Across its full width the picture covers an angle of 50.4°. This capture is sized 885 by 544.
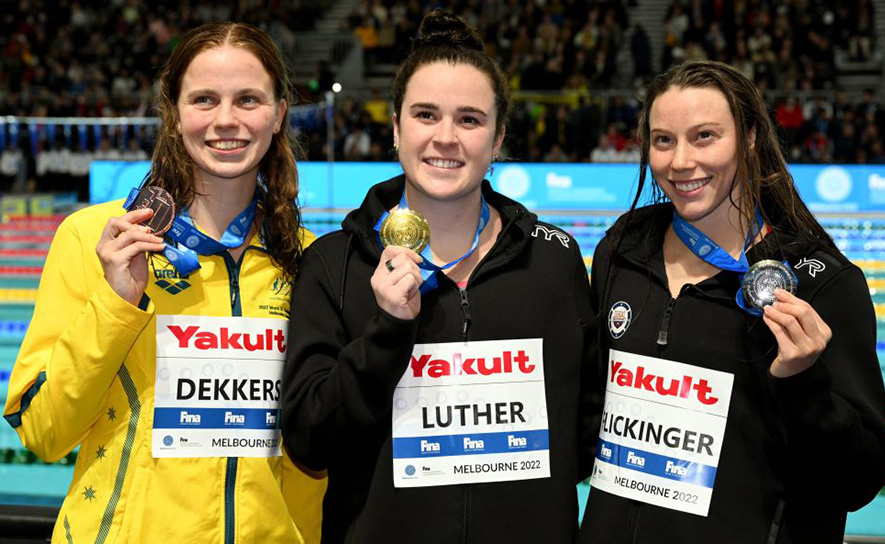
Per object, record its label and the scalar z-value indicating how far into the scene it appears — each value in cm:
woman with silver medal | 199
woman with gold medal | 208
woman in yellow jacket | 205
